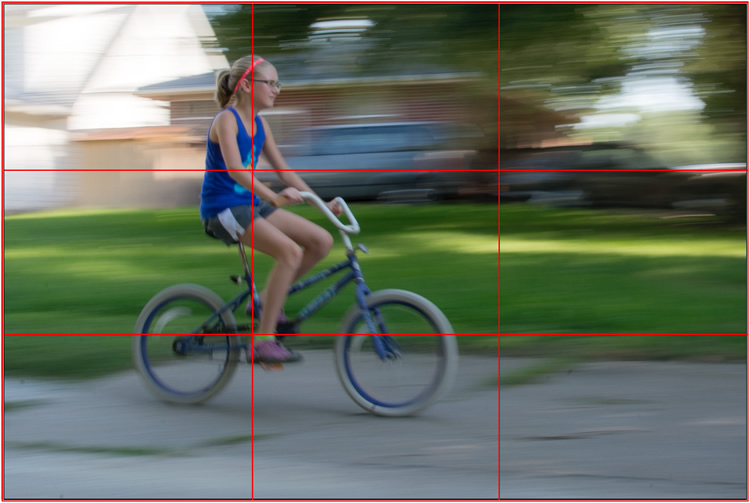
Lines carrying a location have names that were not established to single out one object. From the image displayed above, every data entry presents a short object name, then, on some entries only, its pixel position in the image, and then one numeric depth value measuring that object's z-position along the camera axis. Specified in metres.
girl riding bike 4.42
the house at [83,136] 12.26
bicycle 4.42
